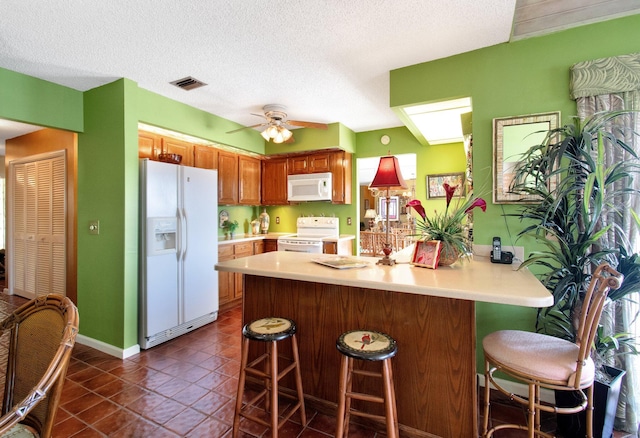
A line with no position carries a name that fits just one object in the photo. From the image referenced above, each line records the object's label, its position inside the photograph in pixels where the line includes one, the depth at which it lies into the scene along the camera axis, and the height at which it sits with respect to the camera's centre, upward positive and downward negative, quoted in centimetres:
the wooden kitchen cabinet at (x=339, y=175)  446 +62
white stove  430 -28
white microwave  441 +45
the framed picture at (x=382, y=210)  1011 +24
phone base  211 -30
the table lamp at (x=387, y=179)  193 +24
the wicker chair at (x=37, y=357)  93 -50
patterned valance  184 +89
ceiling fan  333 +104
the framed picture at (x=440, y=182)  439 +52
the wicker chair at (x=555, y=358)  124 -65
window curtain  178 +35
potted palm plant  158 +3
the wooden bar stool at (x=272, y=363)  158 -84
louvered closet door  372 -13
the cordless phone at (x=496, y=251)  212 -25
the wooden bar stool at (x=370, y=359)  140 -73
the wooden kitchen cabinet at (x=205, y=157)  385 +79
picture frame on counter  184 -23
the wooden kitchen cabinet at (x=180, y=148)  350 +82
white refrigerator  288 -35
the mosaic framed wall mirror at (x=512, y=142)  209 +53
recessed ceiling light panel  269 +105
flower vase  184 -24
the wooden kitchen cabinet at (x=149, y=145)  324 +80
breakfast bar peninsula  152 -62
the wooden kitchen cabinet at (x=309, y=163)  453 +82
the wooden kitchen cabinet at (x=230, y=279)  394 -85
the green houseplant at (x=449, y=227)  184 -7
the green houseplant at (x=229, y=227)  466 -16
